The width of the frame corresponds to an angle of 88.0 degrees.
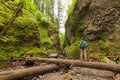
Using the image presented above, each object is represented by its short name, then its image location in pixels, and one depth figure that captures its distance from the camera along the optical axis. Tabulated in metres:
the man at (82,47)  4.22
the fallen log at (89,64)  2.80
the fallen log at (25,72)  2.36
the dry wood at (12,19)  4.10
